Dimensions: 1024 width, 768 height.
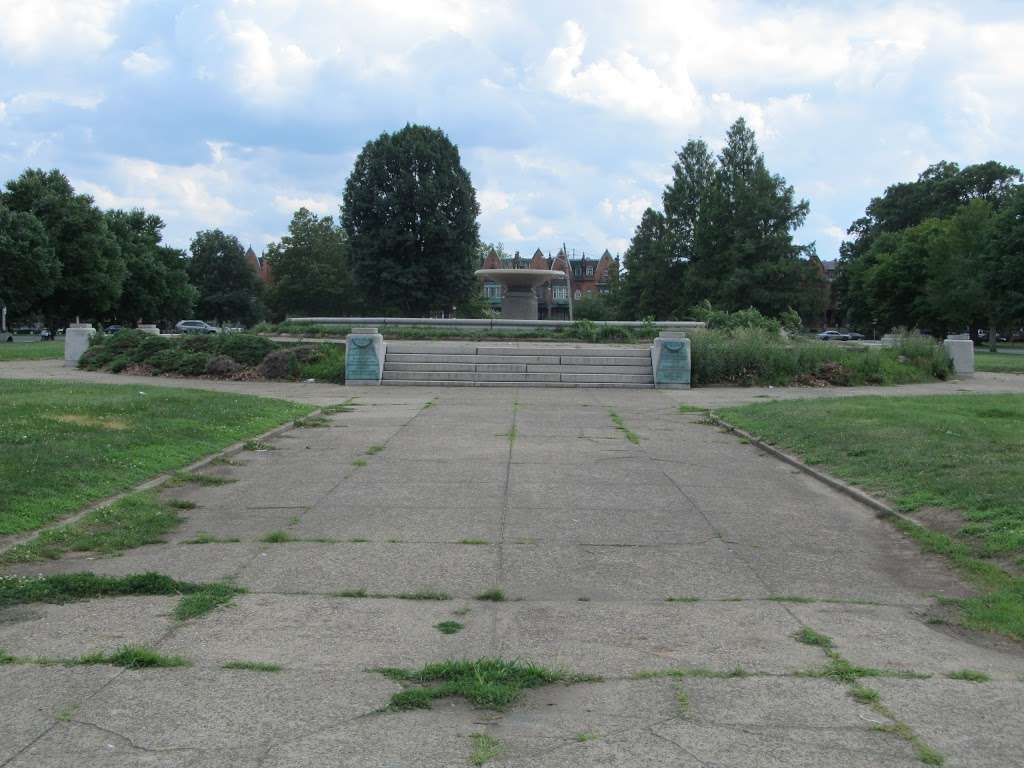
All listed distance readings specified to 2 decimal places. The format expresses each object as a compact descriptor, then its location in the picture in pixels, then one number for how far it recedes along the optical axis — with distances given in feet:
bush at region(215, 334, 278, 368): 82.17
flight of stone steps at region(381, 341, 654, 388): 79.30
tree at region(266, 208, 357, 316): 298.15
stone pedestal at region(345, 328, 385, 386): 78.59
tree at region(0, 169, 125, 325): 199.72
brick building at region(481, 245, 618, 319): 351.67
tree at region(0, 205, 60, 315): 174.09
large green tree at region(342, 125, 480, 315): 194.59
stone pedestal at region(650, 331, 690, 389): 78.33
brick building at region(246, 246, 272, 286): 434.30
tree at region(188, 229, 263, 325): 343.05
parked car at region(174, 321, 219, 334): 228.55
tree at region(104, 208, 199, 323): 246.88
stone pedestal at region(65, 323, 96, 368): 90.74
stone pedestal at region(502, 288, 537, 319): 126.62
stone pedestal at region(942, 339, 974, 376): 88.74
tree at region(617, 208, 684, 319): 240.32
